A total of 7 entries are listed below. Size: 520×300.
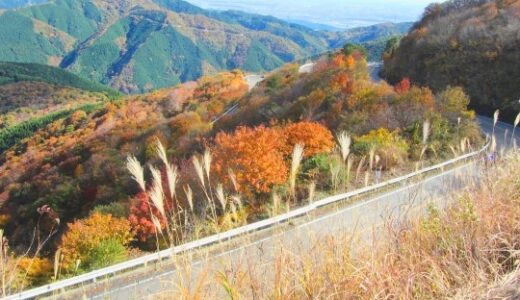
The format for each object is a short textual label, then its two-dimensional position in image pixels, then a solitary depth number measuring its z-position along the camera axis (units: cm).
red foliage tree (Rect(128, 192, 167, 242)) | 1407
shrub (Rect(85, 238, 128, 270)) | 1170
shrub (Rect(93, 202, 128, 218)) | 1786
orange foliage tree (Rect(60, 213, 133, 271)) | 1228
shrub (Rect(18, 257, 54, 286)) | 1191
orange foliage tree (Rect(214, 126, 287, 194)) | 1467
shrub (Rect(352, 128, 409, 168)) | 1638
